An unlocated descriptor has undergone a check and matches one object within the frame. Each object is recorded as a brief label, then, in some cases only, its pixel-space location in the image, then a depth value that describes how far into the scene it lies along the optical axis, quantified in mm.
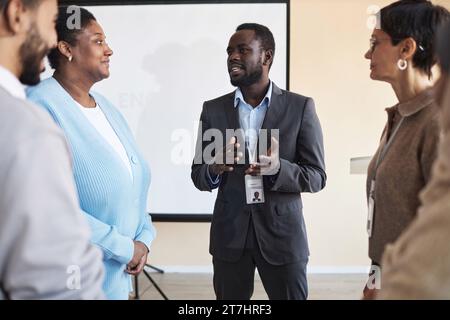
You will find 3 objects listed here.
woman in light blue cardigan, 1089
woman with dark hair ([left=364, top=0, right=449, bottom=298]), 976
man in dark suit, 1366
